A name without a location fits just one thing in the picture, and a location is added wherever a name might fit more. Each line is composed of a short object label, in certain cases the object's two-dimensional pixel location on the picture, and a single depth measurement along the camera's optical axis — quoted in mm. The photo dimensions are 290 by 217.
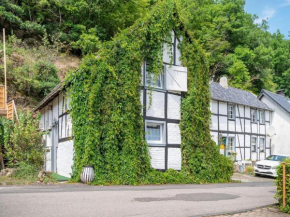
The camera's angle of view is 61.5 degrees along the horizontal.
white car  15885
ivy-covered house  10284
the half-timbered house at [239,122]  18559
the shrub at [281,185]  6119
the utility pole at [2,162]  12728
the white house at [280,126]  23012
